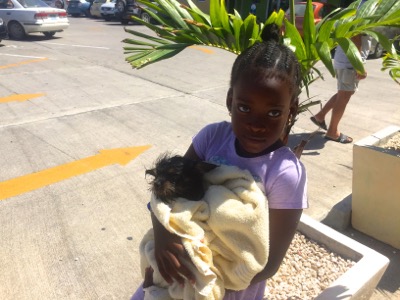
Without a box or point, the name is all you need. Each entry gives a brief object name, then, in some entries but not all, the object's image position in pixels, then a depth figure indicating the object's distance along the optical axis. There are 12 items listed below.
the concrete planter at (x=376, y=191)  2.83
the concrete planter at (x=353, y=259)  1.88
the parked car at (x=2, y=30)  11.12
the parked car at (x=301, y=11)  9.20
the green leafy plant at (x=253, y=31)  1.52
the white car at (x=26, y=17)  12.14
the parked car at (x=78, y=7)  23.92
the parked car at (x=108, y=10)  20.75
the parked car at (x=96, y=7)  22.08
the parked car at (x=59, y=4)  26.12
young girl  1.20
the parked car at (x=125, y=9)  19.28
